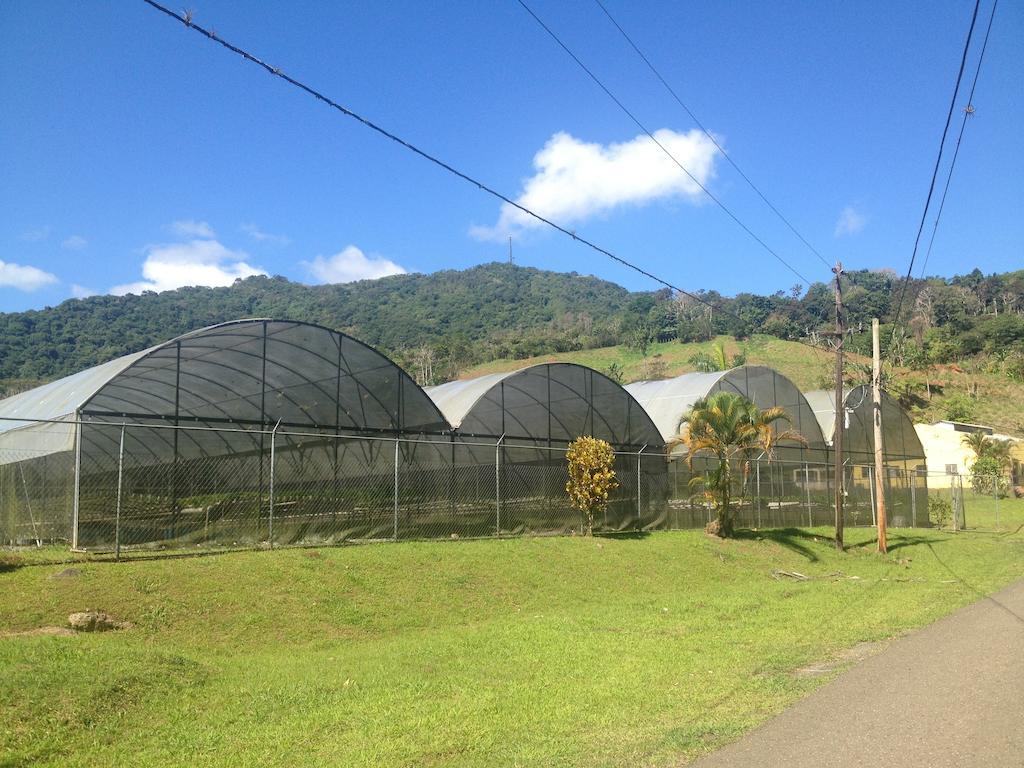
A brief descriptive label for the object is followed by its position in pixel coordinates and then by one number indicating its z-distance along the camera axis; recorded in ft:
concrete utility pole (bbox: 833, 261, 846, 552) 79.61
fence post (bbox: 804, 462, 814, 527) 100.73
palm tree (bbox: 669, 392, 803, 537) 76.74
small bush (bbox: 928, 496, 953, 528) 121.29
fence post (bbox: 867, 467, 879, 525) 114.03
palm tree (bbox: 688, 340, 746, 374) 230.85
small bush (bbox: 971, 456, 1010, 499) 166.40
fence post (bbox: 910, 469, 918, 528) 119.50
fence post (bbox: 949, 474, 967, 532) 116.57
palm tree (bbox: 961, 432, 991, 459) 178.70
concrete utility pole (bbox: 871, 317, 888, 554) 82.33
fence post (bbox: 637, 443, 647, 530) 77.20
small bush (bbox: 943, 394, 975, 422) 229.66
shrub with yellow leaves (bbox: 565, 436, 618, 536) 66.90
